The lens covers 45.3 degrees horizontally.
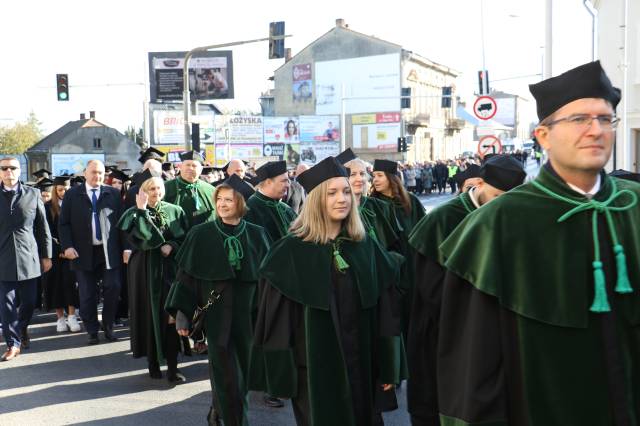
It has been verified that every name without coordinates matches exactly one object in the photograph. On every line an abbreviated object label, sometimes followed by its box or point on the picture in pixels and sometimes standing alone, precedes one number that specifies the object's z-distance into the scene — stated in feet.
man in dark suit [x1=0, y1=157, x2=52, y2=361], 29.96
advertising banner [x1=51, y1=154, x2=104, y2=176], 208.85
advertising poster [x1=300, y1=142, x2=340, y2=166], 218.38
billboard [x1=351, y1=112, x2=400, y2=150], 222.48
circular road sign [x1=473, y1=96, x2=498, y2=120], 59.16
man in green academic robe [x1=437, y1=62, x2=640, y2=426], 8.90
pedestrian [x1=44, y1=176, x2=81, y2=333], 36.47
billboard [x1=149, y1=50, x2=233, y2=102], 189.26
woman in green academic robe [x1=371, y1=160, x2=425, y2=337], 25.71
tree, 311.47
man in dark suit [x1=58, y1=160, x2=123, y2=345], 33.04
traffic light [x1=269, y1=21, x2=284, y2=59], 67.41
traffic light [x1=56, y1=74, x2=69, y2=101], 94.07
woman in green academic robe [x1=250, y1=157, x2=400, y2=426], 15.03
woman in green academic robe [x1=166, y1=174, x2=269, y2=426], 19.79
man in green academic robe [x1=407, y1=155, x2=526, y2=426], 14.75
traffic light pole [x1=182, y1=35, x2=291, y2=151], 67.00
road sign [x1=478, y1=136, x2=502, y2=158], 59.88
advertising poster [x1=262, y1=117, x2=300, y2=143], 219.20
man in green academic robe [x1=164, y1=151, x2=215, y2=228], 32.96
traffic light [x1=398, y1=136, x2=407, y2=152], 172.16
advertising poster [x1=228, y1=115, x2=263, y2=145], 216.95
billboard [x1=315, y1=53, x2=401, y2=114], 220.84
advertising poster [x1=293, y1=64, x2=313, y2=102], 235.81
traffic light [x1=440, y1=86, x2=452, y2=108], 123.44
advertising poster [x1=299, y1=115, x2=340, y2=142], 219.00
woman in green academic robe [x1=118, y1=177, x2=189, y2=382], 26.40
